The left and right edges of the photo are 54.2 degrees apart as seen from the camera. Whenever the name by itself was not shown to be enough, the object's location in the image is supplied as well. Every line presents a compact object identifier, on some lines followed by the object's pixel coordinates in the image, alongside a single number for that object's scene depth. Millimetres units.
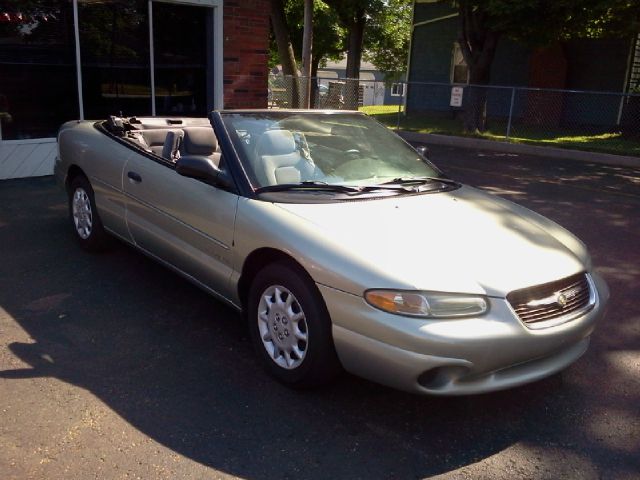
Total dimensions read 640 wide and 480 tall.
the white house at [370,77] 50216
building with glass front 8867
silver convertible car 2938
